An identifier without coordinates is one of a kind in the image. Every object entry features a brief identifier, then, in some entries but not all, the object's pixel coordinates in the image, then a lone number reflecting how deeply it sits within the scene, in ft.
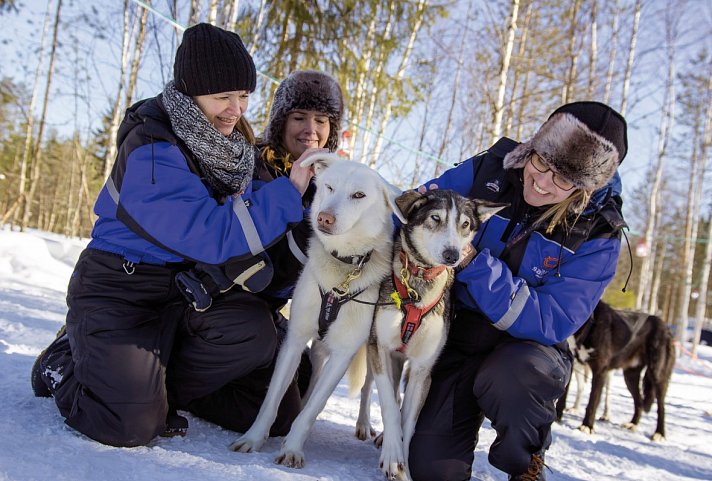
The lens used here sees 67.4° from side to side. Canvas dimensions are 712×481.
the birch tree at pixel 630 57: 43.93
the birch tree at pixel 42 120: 46.78
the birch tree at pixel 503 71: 28.84
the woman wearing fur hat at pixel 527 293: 7.63
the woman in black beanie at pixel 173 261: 6.85
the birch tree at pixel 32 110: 48.62
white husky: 7.39
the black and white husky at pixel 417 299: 7.48
